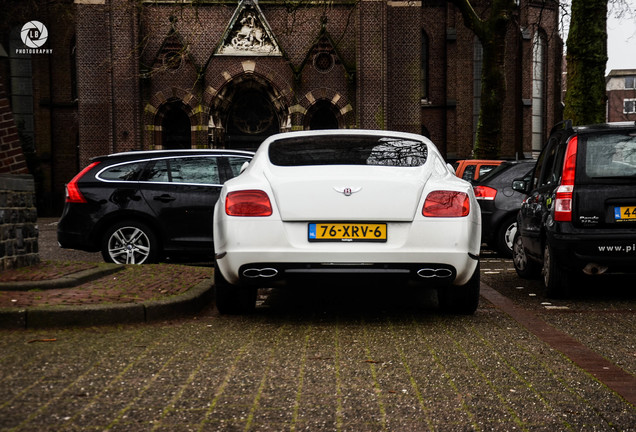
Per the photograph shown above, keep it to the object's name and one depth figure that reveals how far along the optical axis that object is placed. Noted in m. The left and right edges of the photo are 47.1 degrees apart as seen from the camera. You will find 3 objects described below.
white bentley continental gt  5.59
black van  7.05
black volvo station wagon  10.35
